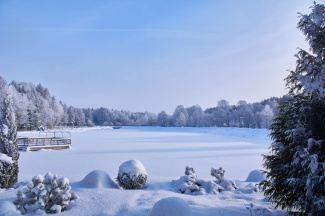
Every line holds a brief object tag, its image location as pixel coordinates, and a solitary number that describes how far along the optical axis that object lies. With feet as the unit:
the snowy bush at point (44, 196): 13.82
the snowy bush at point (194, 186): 19.81
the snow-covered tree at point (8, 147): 19.61
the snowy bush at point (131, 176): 19.88
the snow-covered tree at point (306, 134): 11.07
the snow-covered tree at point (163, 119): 309.20
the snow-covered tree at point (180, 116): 266.57
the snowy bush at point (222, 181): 21.37
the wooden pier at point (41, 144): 60.19
